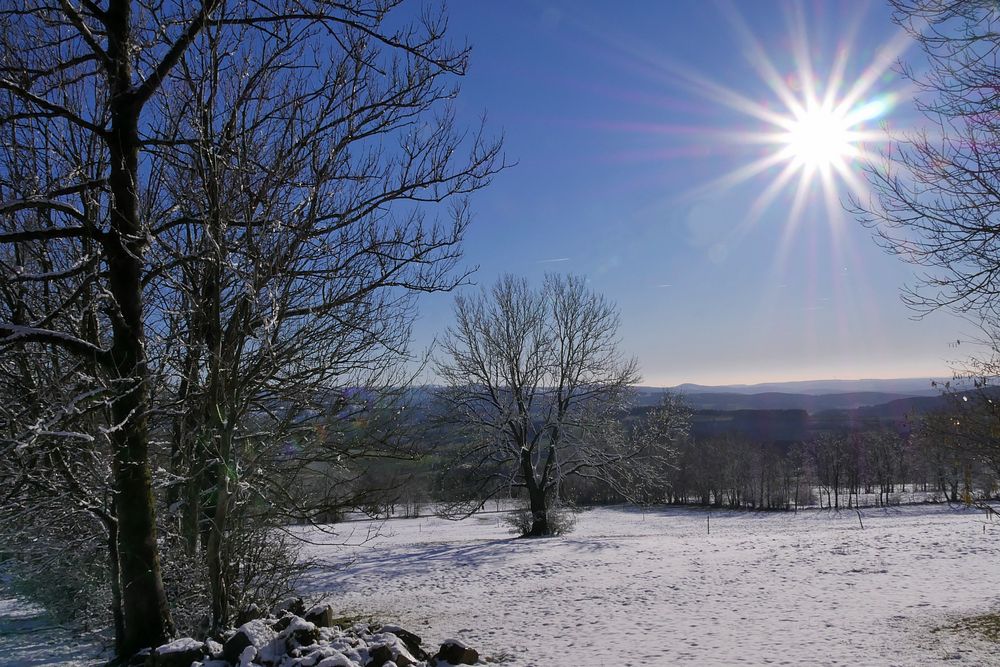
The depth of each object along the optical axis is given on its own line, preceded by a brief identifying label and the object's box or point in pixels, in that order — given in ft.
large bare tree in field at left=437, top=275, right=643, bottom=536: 71.20
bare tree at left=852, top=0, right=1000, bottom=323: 20.67
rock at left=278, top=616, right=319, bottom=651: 18.13
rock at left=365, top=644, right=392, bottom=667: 18.34
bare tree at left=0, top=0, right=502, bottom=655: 16.62
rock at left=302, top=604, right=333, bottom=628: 21.75
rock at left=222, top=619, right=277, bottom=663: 17.47
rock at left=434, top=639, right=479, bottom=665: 20.93
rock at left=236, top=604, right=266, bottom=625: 20.62
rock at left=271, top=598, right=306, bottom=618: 22.67
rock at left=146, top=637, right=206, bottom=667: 16.99
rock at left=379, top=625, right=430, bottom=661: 20.79
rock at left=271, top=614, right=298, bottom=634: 19.49
